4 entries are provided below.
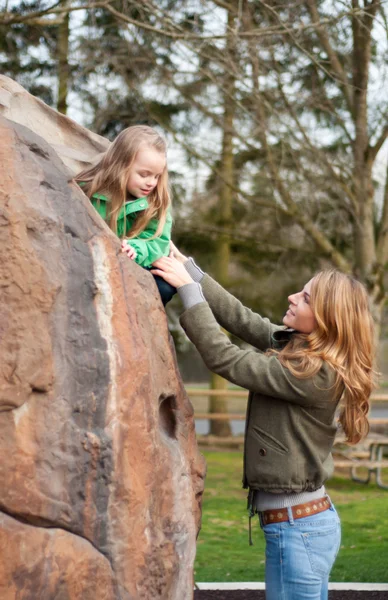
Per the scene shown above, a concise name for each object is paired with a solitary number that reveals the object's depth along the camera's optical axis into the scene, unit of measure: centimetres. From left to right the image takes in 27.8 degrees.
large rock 242
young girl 298
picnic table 879
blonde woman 264
